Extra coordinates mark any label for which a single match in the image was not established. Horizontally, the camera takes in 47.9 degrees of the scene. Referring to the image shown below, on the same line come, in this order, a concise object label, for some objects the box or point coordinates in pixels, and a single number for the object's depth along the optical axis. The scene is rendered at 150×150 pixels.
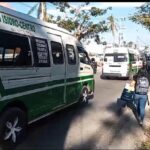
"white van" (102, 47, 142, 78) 11.61
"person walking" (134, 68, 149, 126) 4.20
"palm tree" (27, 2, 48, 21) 12.26
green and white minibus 3.17
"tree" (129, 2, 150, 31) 9.02
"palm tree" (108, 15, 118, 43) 30.20
